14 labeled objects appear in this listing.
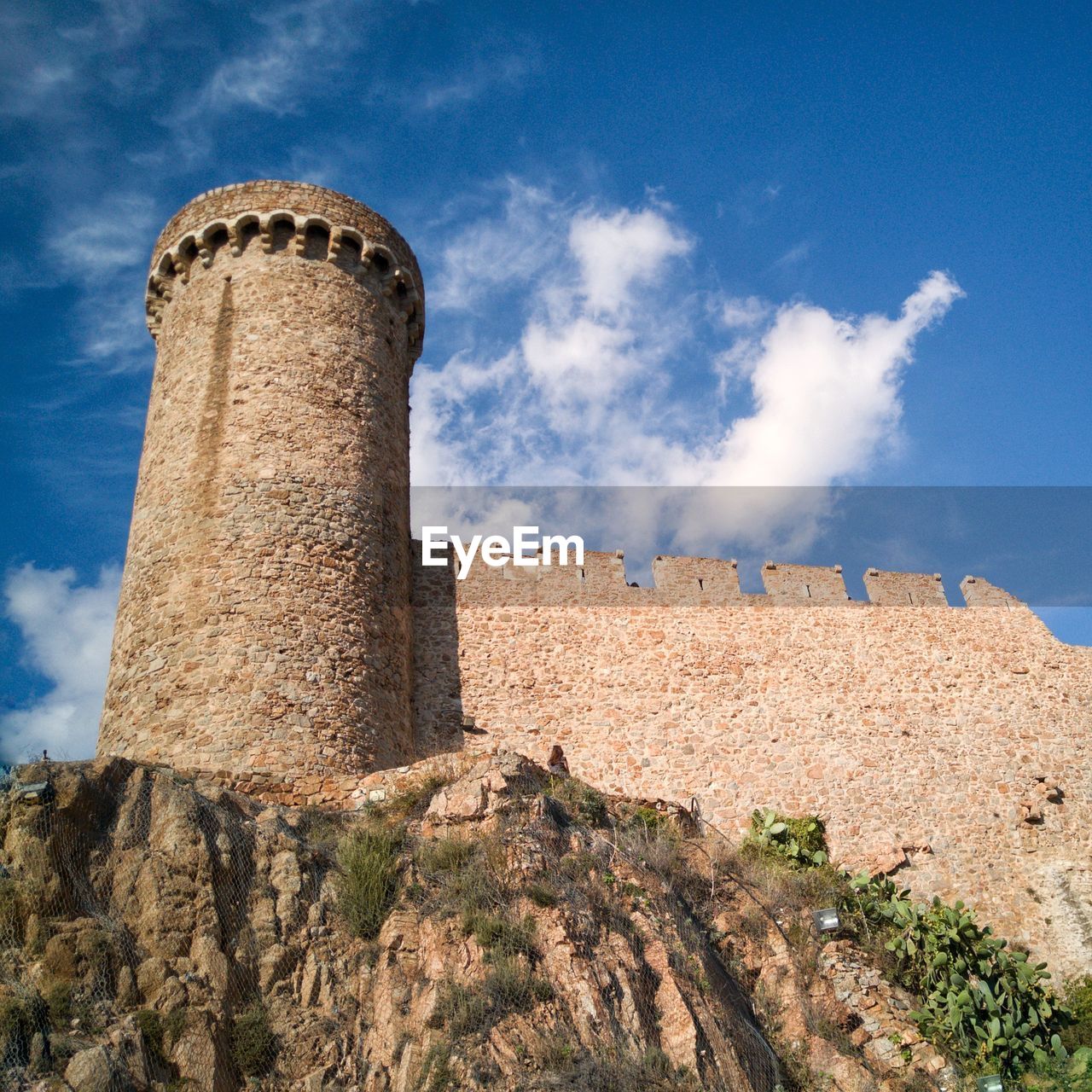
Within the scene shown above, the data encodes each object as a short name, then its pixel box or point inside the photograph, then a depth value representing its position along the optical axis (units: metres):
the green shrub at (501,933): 7.68
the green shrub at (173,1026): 6.55
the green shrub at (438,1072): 6.62
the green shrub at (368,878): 7.97
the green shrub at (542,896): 8.17
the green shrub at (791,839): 12.66
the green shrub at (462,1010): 7.03
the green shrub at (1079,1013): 11.16
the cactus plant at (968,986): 9.48
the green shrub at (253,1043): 6.71
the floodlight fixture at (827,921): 10.06
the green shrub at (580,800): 9.93
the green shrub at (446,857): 8.53
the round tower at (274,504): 10.61
